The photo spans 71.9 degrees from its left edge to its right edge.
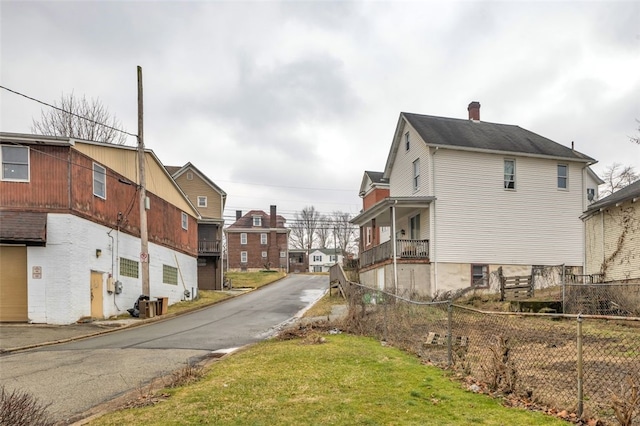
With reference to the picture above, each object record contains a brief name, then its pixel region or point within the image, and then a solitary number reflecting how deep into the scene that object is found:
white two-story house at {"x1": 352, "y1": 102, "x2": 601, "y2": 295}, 21.59
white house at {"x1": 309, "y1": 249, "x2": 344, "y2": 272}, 89.62
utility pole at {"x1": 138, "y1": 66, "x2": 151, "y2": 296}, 19.36
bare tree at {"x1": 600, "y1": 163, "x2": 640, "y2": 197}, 43.94
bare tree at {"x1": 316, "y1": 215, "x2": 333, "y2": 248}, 98.62
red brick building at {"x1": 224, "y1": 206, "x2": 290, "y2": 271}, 59.81
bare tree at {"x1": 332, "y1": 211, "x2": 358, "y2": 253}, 88.32
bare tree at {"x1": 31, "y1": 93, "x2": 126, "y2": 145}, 29.84
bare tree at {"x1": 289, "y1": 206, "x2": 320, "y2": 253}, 97.81
